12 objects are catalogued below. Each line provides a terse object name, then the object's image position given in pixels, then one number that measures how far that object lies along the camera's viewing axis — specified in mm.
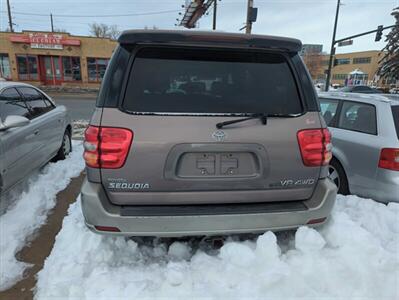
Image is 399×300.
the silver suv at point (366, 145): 3420
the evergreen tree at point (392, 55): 37156
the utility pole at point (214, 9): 21578
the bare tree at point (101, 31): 60781
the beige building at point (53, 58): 27172
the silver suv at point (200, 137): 2135
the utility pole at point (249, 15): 12578
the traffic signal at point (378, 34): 22781
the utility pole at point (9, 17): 34906
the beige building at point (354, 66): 67612
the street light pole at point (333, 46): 24391
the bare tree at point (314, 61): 67525
